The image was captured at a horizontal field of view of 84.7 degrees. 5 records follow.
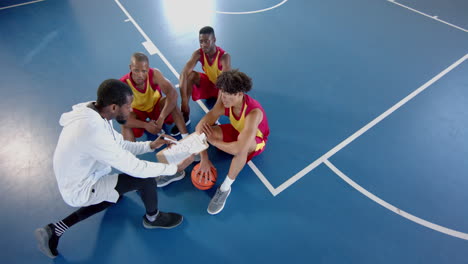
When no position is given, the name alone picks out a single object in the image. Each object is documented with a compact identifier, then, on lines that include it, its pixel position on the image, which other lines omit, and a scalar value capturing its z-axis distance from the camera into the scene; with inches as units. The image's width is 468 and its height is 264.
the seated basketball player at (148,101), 110.2
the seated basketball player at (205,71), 128.6
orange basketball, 108.0
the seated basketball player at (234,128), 95.3
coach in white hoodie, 69.4
